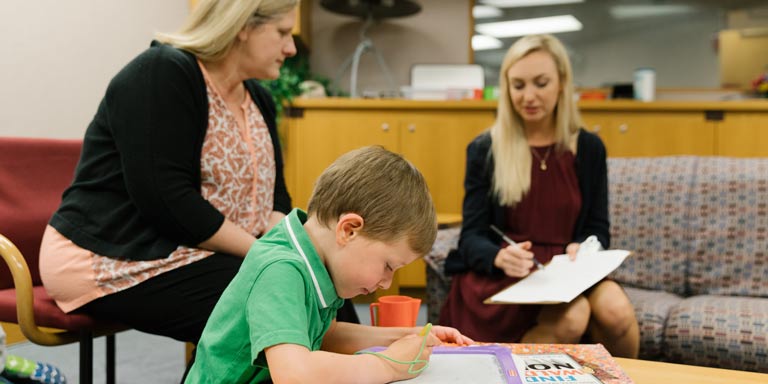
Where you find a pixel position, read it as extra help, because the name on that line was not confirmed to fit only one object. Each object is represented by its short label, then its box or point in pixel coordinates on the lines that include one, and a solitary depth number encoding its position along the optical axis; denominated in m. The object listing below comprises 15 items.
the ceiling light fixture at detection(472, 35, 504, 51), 3.96
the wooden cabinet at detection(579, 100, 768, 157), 3.32
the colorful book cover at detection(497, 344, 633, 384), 0.90
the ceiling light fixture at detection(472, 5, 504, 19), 3.96
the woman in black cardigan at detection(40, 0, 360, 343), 1.25
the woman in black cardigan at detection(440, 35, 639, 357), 1.73
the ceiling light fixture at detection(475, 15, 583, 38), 3.92
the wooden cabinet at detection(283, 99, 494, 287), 3.44
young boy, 0.79
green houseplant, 3.37
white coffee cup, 3.53
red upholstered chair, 1.30
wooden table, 0.99
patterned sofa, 1.98
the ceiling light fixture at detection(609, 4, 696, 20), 3.78
